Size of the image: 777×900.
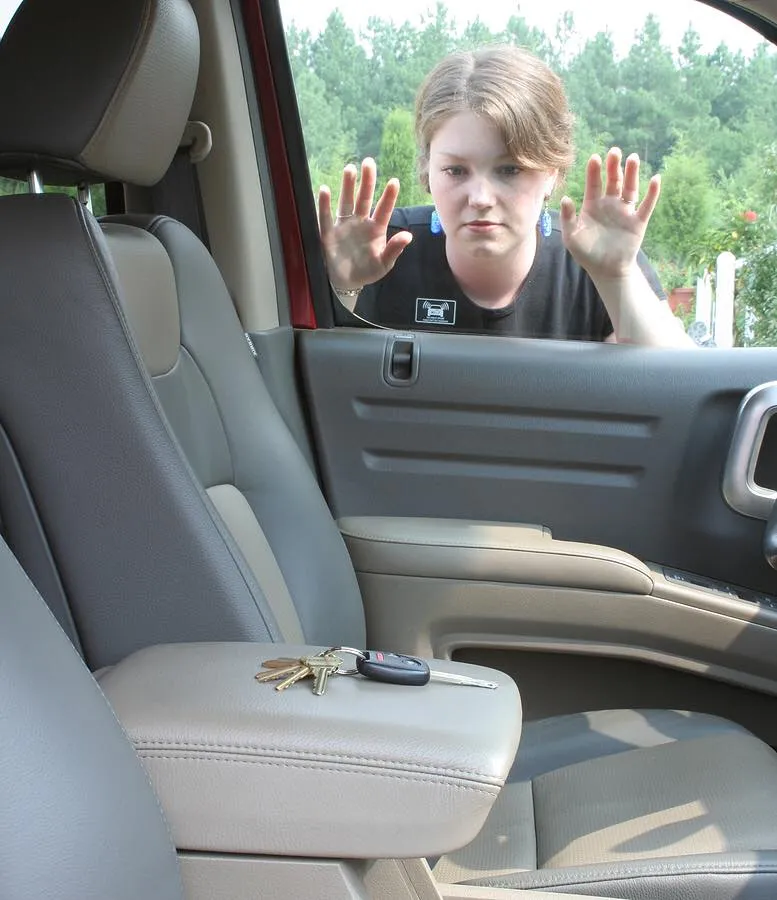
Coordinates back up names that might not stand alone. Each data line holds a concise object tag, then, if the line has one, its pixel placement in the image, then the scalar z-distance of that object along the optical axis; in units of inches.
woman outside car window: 83.1
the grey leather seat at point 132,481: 47.1
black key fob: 41.0
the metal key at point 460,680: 41.6
